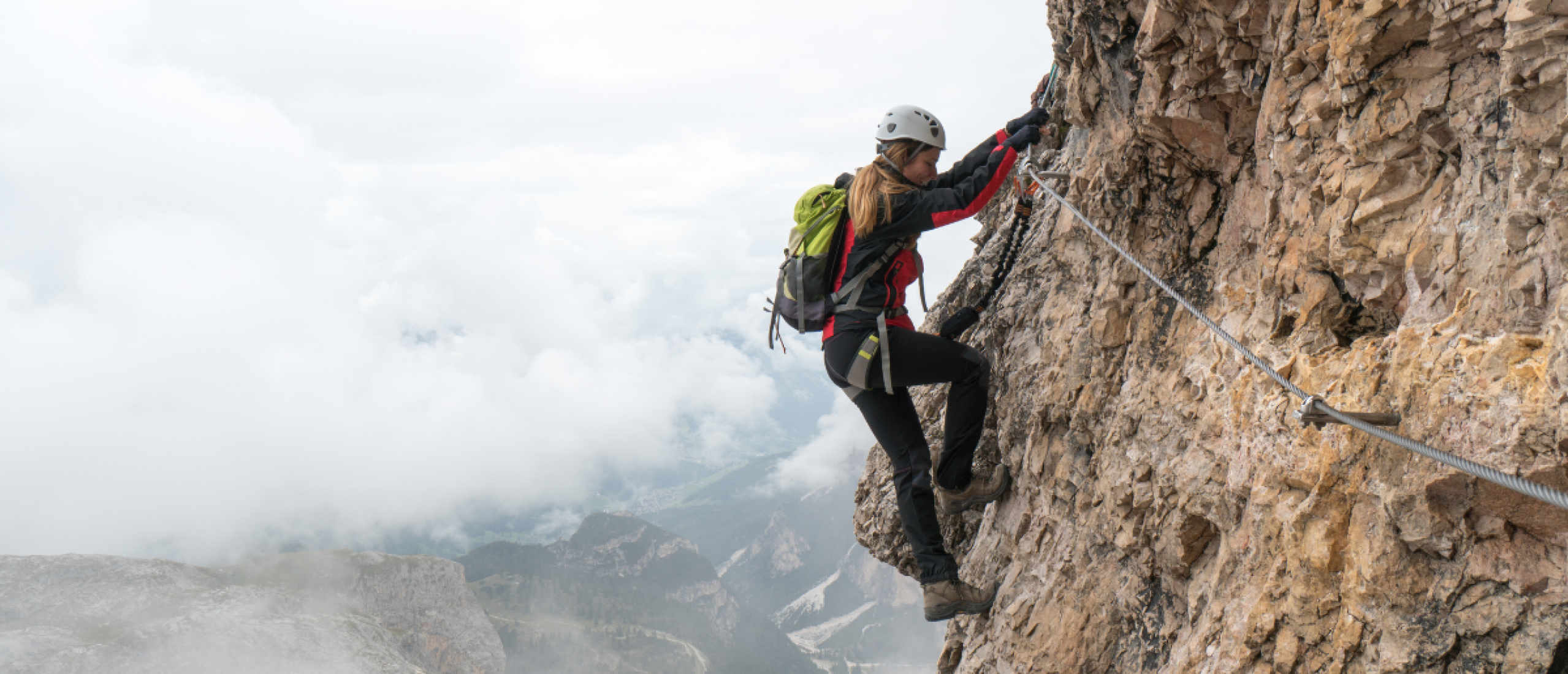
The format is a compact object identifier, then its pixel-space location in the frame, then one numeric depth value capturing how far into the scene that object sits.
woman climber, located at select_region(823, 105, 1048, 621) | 6.10
